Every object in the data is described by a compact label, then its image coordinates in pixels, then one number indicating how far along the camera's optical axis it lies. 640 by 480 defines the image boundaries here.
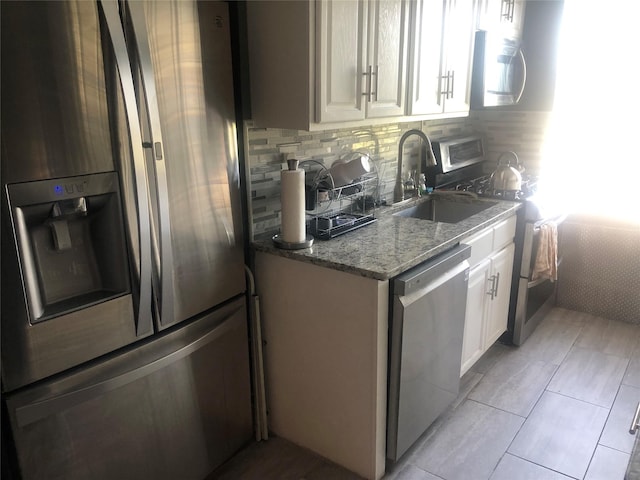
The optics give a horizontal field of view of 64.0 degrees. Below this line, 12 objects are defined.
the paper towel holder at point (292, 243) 2.01
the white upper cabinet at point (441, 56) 2.36
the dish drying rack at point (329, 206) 2.26
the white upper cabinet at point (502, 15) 2.88
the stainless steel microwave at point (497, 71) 2.88
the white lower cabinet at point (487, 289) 2.56
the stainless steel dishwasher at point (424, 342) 1.94
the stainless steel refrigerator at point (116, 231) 1.33
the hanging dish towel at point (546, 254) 3.02
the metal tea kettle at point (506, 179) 3.09
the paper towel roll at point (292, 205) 2.00
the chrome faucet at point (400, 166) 2.59
